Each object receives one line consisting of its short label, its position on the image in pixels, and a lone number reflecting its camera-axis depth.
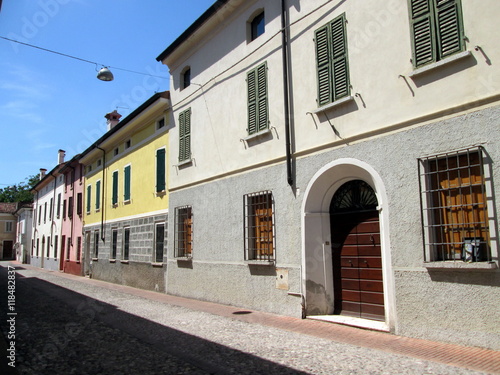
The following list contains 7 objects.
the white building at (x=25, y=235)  42.72
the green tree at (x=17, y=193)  64.43
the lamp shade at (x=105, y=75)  12.87
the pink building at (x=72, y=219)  24.69
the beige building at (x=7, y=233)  53.72
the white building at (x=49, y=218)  30.17
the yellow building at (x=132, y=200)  14.34
